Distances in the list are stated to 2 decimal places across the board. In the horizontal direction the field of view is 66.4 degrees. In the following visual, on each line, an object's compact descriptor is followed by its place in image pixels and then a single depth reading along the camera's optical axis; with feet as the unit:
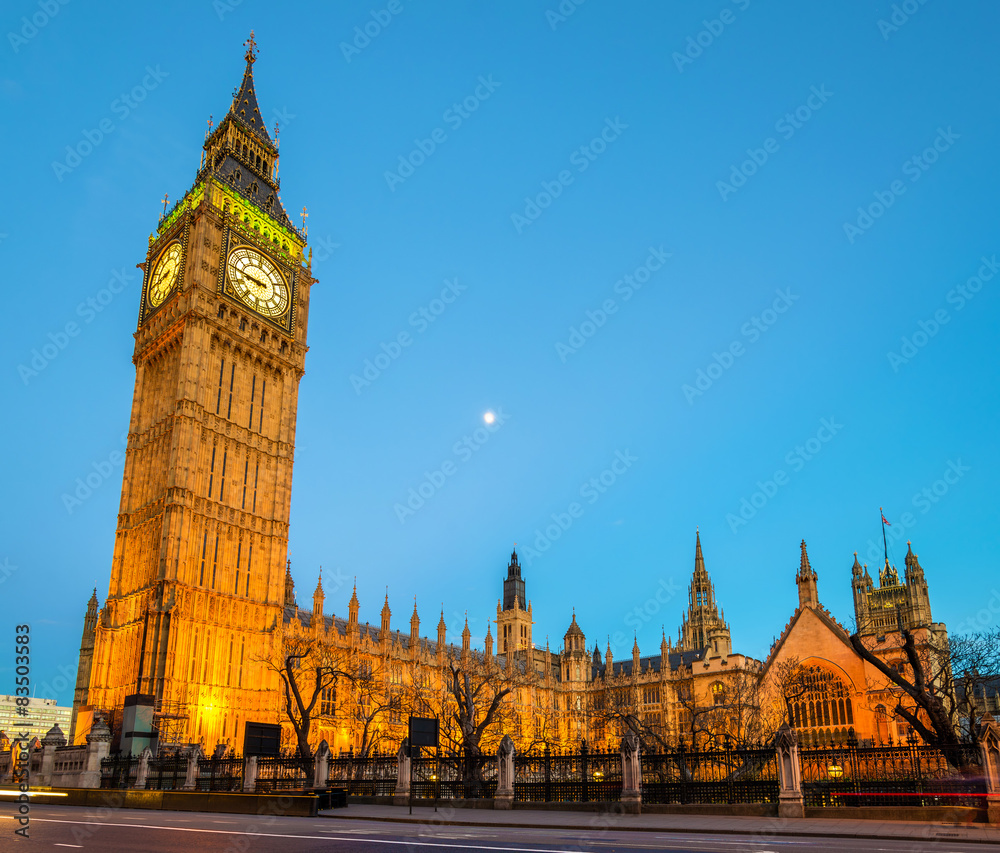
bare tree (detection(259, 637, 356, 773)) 171.22
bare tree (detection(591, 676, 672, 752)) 266.98
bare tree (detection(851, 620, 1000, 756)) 65.77
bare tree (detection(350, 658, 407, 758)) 169.68
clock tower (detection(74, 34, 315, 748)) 158.10
